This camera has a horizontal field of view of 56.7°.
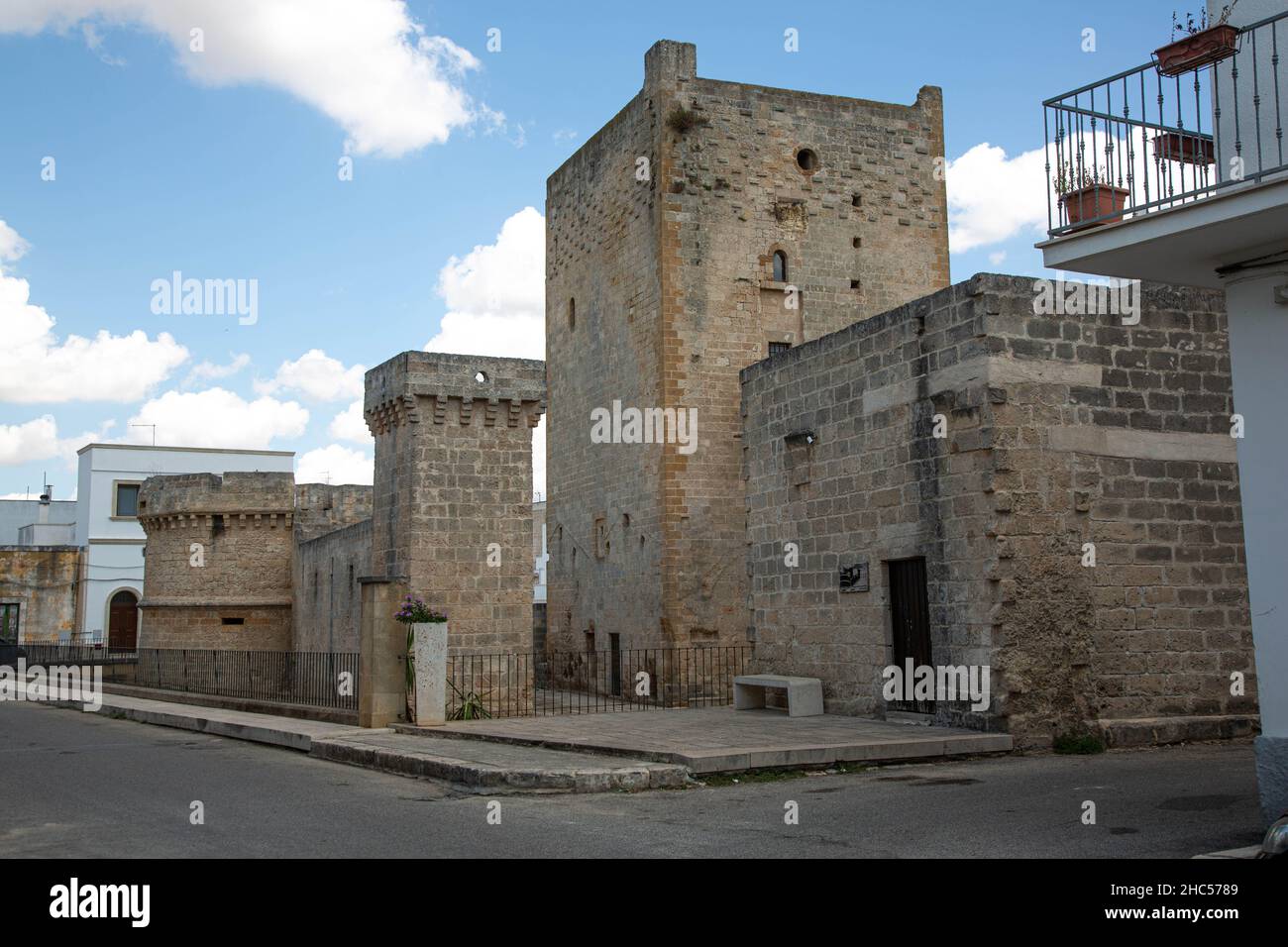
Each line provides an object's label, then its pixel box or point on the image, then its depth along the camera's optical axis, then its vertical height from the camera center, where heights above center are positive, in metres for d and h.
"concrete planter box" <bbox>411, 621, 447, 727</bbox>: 14.53 -0.83
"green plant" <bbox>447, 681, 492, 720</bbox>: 15.45 -1.39
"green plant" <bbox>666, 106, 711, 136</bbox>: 22.39 +8.99
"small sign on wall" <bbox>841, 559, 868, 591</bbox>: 13.98 +0.24
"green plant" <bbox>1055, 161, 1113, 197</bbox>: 8.73 +3.06
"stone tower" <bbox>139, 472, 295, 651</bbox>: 26.94 +1.05
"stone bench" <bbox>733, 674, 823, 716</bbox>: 14.46 -1.16
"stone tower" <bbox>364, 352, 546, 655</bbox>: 15.92 +1.55
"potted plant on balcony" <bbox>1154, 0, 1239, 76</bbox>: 7.75 +3.58
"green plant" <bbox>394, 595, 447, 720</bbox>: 14.48 -0.16
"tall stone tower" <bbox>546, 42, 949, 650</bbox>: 22.00 +6.26
